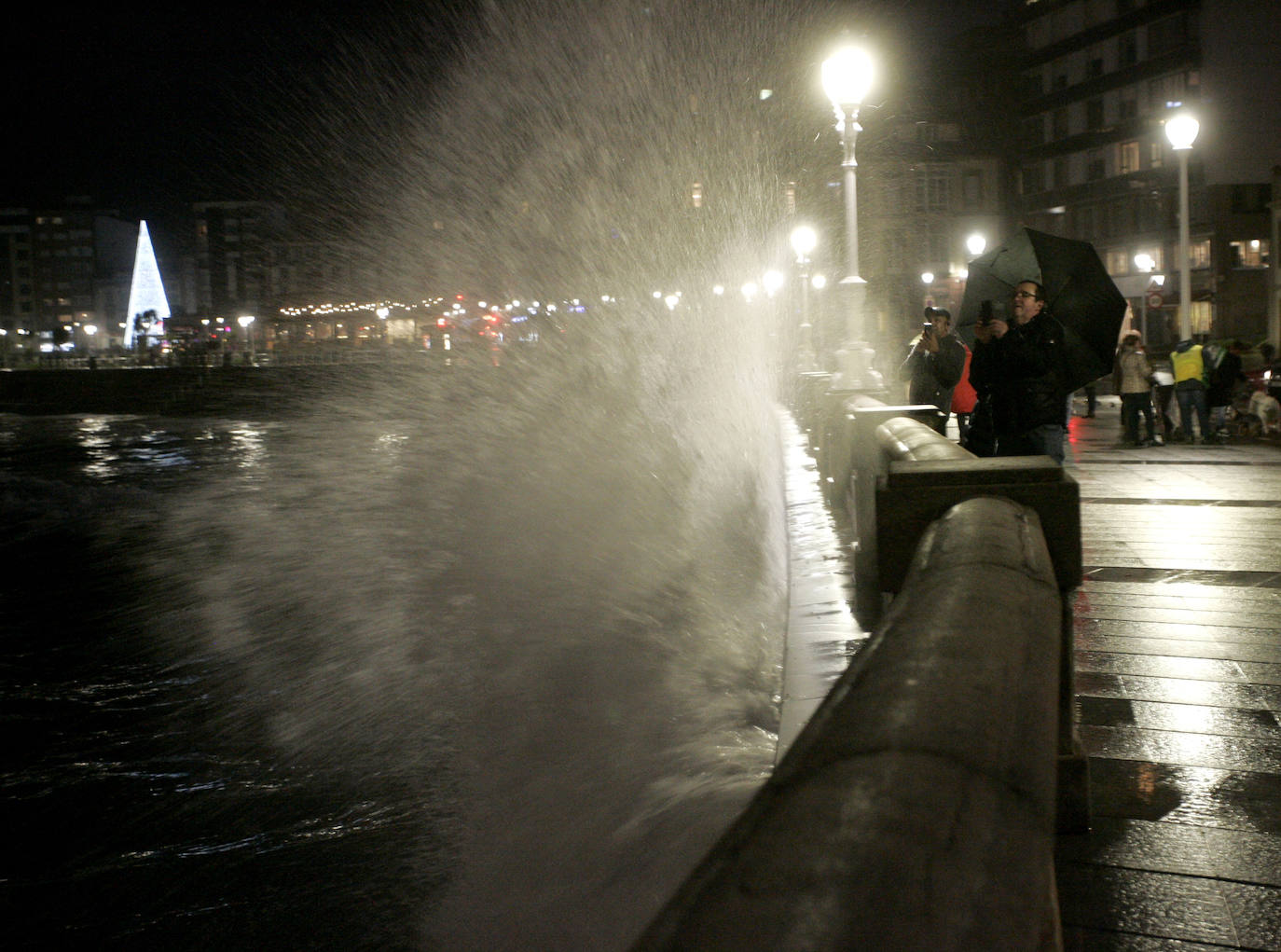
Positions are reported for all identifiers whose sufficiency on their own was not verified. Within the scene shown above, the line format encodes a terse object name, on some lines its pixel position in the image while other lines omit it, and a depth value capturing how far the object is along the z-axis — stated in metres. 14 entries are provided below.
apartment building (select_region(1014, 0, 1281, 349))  49.09
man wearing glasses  6.59
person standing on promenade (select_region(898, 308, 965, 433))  10.57
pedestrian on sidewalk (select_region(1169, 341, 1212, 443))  16.38
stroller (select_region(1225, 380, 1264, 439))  17.50
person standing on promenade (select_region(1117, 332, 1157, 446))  16.44
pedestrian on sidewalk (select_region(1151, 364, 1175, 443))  17.80
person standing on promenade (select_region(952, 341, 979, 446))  10.92
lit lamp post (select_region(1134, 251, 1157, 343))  41.41
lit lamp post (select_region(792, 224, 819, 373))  24.31
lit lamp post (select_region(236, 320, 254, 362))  132.88
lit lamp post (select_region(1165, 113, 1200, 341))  20.00
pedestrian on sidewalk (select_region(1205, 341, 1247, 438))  16.47
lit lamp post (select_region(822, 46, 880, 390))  13.55
